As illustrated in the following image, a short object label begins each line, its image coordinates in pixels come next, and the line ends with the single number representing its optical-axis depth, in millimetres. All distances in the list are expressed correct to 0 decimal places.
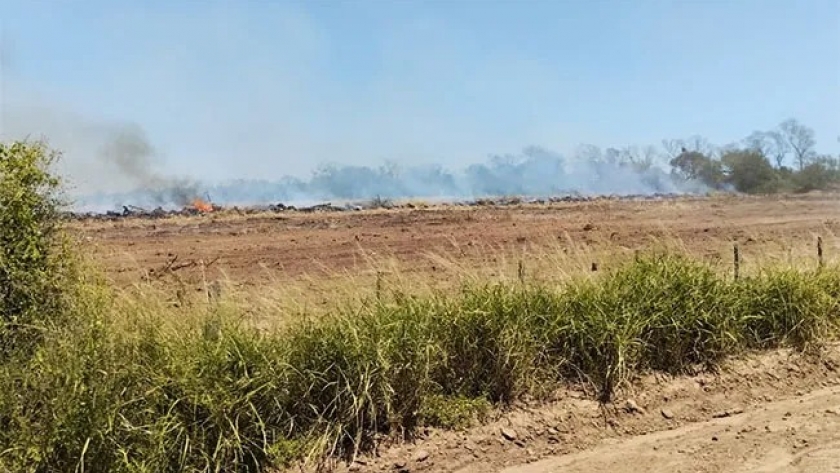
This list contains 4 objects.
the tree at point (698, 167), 58484
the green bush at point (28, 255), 5074
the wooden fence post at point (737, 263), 8434
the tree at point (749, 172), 54219
